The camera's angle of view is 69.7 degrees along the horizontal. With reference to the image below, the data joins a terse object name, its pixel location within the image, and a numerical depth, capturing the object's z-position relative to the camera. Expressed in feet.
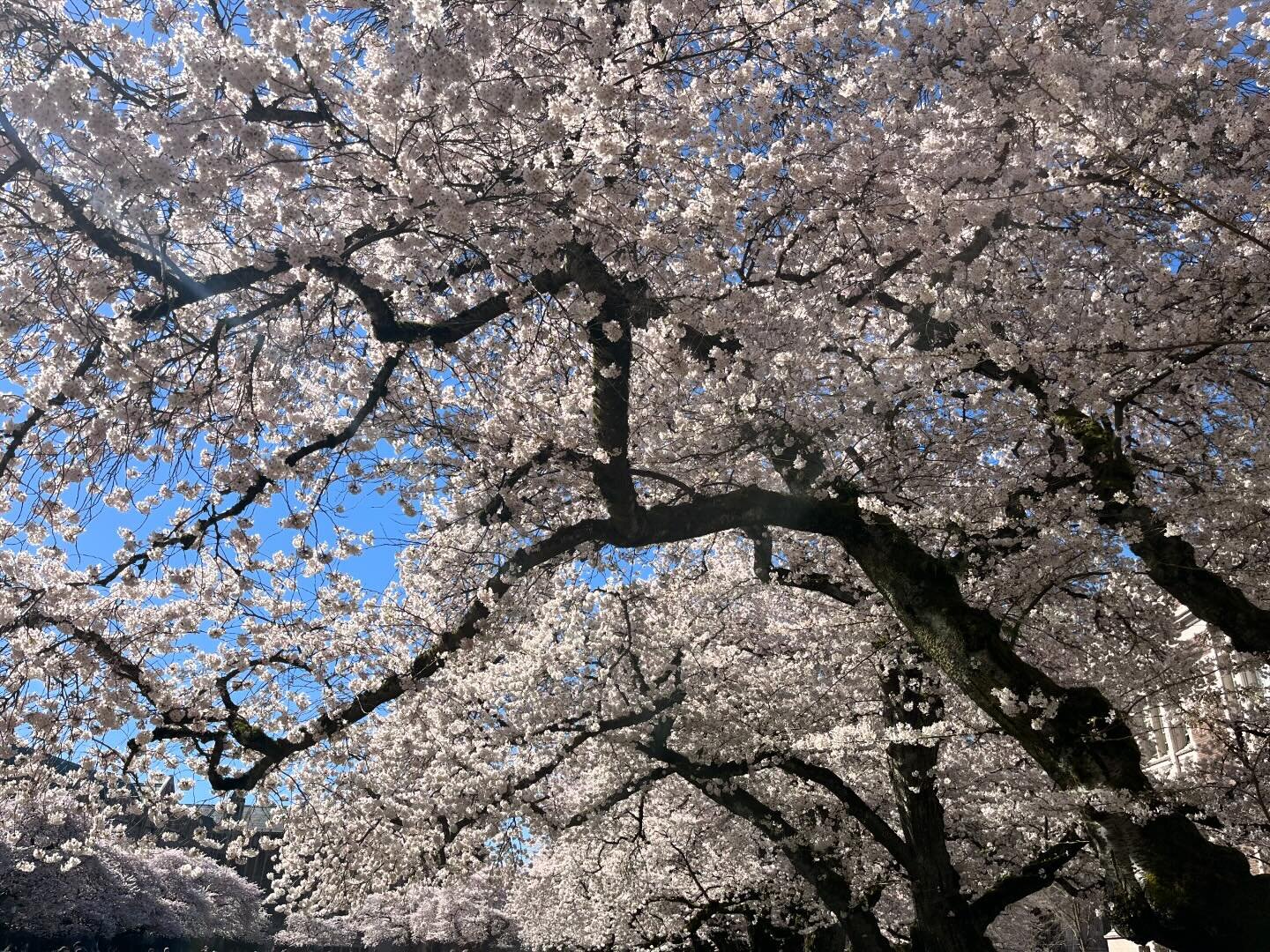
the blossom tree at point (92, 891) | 104.47
